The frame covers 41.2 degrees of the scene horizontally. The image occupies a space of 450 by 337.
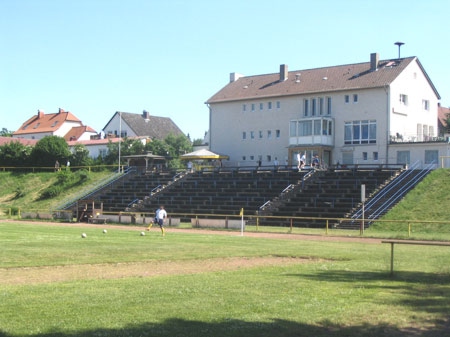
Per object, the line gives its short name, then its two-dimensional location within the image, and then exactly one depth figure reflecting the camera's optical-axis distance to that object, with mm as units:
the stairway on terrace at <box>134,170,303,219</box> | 49969
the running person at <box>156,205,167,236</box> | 35541
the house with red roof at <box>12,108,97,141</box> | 111312
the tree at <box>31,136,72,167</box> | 79750
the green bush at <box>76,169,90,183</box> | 69250
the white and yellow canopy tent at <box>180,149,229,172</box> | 65688
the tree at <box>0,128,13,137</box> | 159975
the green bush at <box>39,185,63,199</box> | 66812
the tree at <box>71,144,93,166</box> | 79750
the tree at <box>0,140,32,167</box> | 80875
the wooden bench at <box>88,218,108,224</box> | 47744
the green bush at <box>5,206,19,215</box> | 58619
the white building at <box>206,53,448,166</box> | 58938
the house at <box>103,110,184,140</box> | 100188
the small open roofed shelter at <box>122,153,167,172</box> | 67438
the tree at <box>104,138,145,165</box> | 82562
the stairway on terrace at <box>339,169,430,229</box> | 41681
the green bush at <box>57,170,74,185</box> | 69438
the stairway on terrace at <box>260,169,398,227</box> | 44281
